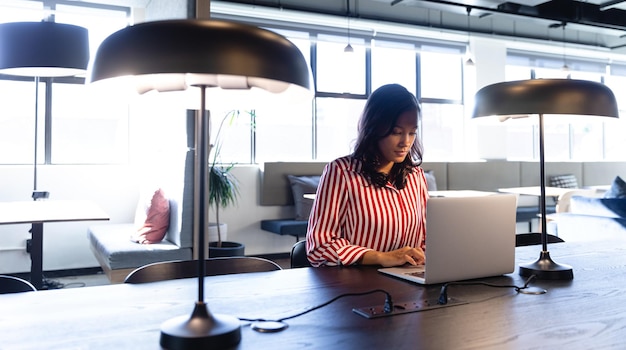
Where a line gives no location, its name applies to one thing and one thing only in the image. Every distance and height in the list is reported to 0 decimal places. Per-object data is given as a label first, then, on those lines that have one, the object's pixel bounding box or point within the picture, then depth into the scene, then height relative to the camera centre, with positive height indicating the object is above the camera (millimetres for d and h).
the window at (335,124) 6473 +742
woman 1932 -20
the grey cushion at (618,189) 4305 -24
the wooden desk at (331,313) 985 -269
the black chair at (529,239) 2311 -222
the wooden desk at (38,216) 2855 -156
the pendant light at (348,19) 5719 +1675
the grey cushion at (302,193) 5652 -69
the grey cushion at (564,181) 7480 +68
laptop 1358 -133
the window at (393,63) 6789 +1547
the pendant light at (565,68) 6941 +1483
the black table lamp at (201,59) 829 +197
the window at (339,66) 6422 +1426
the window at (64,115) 4867 +656
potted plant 4395 -98
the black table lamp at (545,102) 1483 +231
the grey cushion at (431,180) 6340 +72
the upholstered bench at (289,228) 5332 -402
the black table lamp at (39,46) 3291 +848
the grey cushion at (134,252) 3508 -426
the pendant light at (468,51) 5740 +1703
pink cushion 3873 -252
